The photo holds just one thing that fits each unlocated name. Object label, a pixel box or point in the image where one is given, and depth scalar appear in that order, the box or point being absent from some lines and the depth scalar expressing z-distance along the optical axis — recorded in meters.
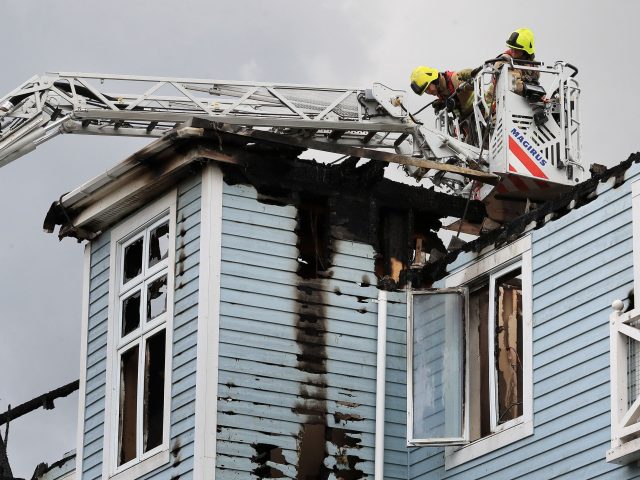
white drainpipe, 17.88
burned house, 16.39
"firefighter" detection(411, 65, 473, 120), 21.20
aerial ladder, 20.14
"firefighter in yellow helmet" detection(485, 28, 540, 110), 20.41
